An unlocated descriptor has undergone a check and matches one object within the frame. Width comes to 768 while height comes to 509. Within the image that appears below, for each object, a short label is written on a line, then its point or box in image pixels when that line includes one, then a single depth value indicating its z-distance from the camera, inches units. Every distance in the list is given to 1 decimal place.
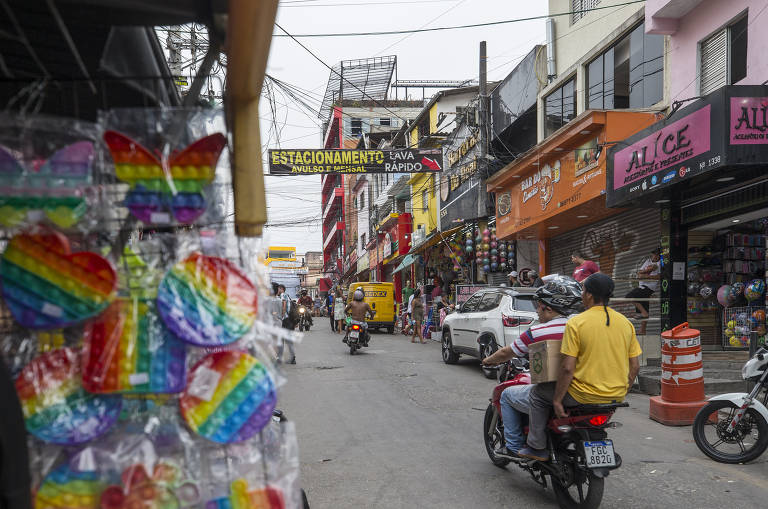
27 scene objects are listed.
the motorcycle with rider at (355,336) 613.0
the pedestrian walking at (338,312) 1045.8
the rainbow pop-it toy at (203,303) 76.7
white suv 429.1
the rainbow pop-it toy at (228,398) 77.7
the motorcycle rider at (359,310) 628.4
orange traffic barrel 279.6
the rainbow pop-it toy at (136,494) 74.8
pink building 396.2
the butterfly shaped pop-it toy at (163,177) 78.4
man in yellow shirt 164.1
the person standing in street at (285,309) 541.8
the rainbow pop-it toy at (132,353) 75.6
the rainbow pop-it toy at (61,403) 74.3
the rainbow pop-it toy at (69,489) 74.1
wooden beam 75.7
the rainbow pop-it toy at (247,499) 77.6
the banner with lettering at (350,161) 676.7
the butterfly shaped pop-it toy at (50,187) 75.9
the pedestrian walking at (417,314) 809.5
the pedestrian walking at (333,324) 1108.6
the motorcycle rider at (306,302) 1010.0
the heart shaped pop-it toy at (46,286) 75.2
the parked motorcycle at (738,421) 217.2
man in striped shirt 182.9
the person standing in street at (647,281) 486.9
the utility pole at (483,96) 753.6
